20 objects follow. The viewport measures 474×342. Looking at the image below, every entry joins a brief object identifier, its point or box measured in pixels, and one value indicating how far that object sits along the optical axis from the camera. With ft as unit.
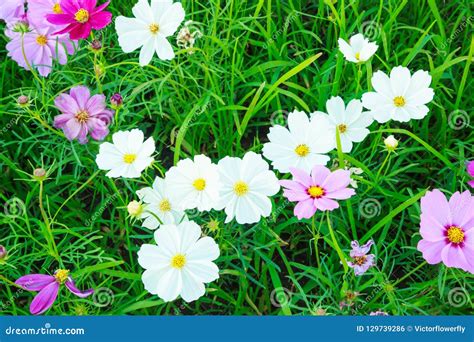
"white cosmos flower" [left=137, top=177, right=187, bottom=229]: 3.62
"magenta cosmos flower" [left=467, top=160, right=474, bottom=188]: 3.67
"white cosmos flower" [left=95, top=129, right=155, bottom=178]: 3.61
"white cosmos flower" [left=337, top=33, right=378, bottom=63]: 3.77
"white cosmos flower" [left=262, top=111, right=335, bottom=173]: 3.62
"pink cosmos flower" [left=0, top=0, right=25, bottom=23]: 3.96
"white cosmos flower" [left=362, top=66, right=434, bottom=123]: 3.70
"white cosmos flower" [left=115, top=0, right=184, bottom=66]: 3.79
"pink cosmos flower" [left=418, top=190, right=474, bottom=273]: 3.46
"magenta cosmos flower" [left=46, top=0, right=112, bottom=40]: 3.74
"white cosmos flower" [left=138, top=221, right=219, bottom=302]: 3.46
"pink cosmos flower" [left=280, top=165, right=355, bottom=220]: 3.44
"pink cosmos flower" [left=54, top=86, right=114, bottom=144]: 3.81
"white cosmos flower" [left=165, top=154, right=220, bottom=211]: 3.52
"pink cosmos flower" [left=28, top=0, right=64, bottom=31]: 3.89
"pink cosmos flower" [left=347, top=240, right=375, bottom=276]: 3.63
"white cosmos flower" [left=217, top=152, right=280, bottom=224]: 3.53
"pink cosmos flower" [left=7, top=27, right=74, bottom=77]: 3.96
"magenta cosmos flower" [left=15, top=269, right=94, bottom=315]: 3.54
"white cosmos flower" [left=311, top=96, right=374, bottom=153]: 3.75
